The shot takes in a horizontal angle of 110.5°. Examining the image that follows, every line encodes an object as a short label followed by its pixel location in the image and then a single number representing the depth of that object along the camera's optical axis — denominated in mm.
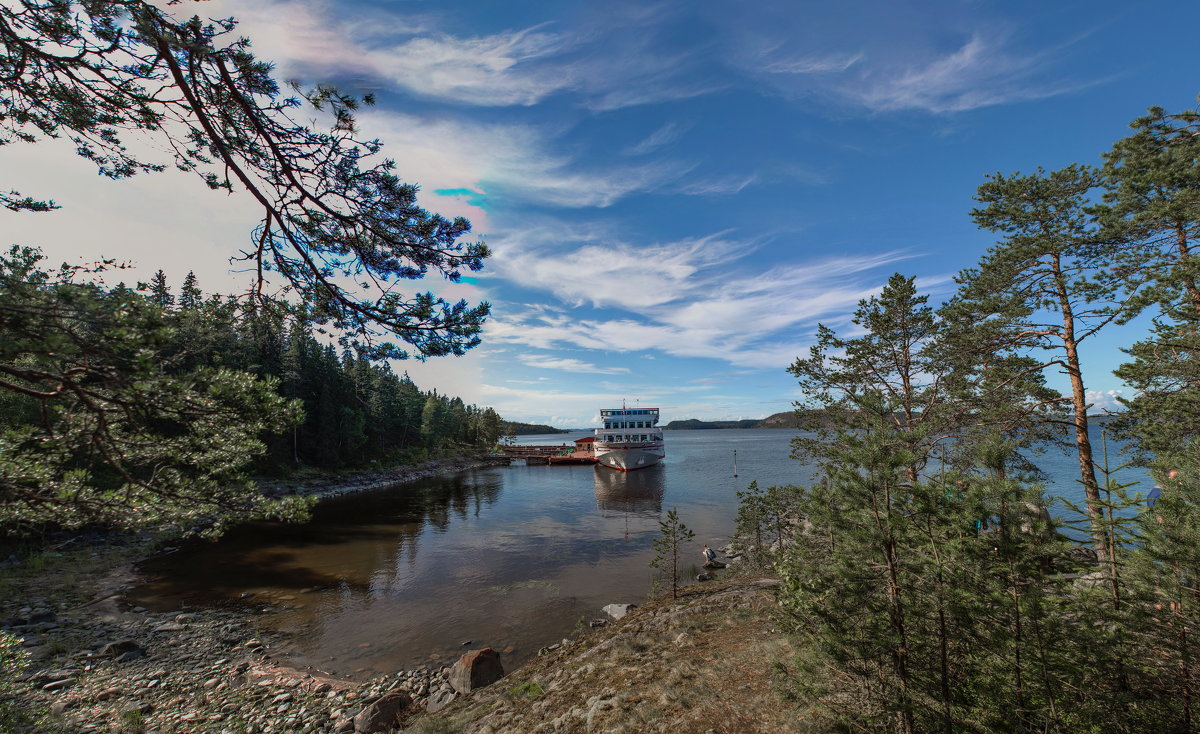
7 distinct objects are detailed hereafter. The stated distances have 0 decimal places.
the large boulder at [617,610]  11747
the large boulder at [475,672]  8148
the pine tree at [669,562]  11523
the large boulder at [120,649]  9719
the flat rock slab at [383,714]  7121
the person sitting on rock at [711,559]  16672
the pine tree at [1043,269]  9484
